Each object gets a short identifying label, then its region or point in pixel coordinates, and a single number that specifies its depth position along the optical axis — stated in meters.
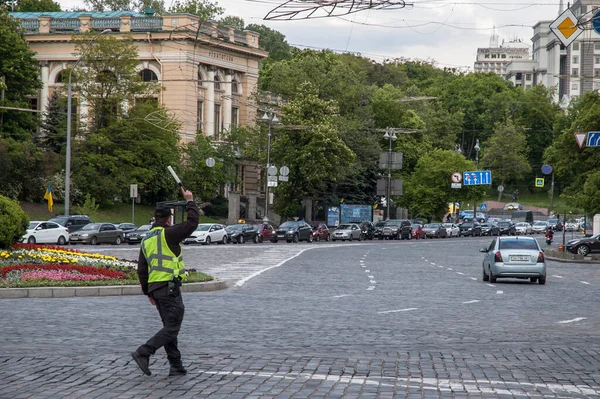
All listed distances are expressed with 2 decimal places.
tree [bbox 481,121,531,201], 146.25
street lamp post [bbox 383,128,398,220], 92.59
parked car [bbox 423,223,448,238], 96.75
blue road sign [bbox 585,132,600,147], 48.17
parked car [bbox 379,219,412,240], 89.88
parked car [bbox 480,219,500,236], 108.19
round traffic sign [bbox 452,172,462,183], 102.43
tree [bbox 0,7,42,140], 74.94
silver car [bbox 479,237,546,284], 31.42
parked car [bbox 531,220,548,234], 115.06
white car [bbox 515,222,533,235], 110.31
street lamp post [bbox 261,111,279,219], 82.24
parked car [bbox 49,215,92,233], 60.16
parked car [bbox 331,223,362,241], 83.56
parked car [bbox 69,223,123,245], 60.47
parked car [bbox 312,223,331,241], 81.56
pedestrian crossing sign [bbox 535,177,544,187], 120.50
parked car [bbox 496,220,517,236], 108.50
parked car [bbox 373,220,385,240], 90.00
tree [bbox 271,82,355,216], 85.00
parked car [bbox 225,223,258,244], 69.80
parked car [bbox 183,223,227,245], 64.56
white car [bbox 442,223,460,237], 100.69
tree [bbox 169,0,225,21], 104.12
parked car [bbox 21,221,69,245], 56.41
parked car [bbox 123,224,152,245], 62.34
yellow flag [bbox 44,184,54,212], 64.64
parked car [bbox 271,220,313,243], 75.44
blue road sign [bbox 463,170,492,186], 104.69
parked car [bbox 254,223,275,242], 74.25
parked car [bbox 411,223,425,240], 93.61
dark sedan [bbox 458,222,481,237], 105.62
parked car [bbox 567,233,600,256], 57.28
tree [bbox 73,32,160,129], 76.38
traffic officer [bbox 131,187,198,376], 11.11
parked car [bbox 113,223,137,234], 64.56
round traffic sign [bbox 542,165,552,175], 78.19
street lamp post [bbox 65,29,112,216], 56.41
